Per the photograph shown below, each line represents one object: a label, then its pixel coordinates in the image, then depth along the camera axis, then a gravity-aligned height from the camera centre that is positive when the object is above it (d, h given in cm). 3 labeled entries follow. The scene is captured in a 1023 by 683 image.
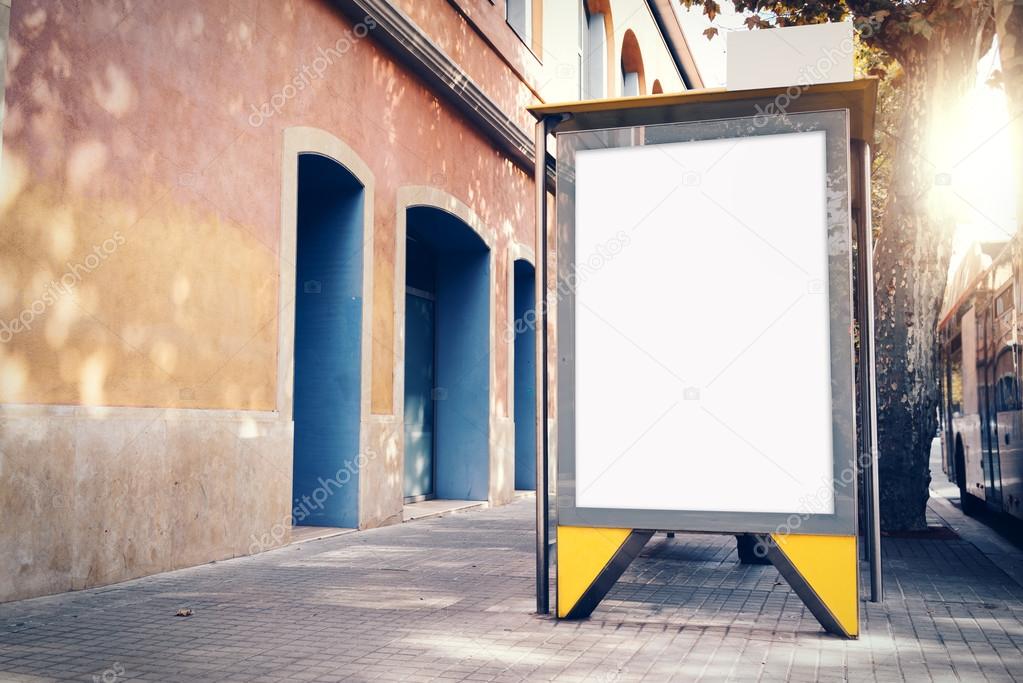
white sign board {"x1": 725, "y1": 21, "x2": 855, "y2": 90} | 544 +190
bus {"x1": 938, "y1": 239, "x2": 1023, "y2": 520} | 978 +33
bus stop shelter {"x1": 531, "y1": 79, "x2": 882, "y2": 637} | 557 +39
